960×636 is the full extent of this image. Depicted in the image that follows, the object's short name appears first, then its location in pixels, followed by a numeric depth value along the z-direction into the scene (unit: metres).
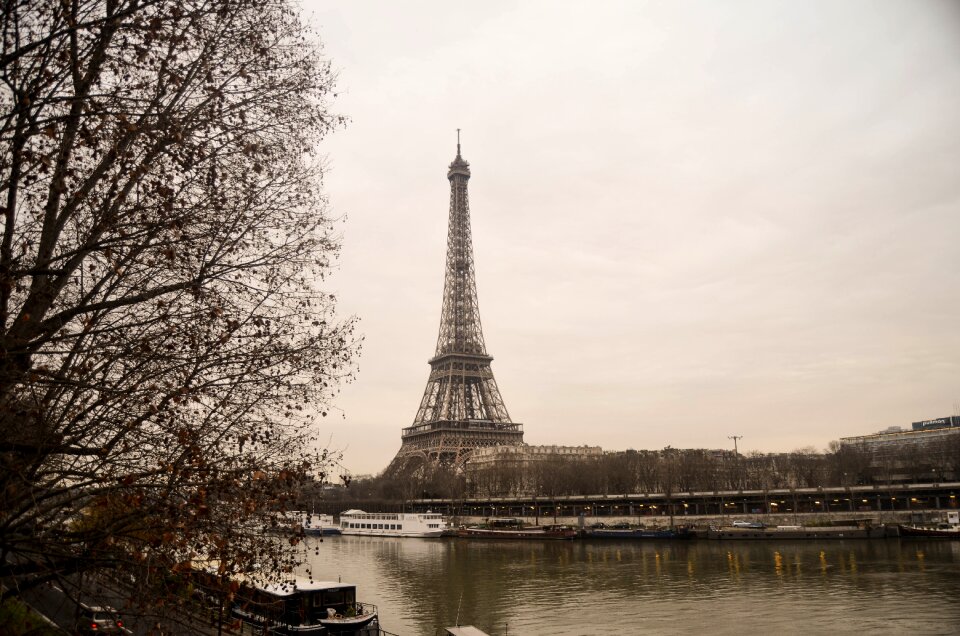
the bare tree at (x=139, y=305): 7.49
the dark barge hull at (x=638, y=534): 73.64
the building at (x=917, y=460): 95.19
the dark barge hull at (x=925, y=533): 63.72
